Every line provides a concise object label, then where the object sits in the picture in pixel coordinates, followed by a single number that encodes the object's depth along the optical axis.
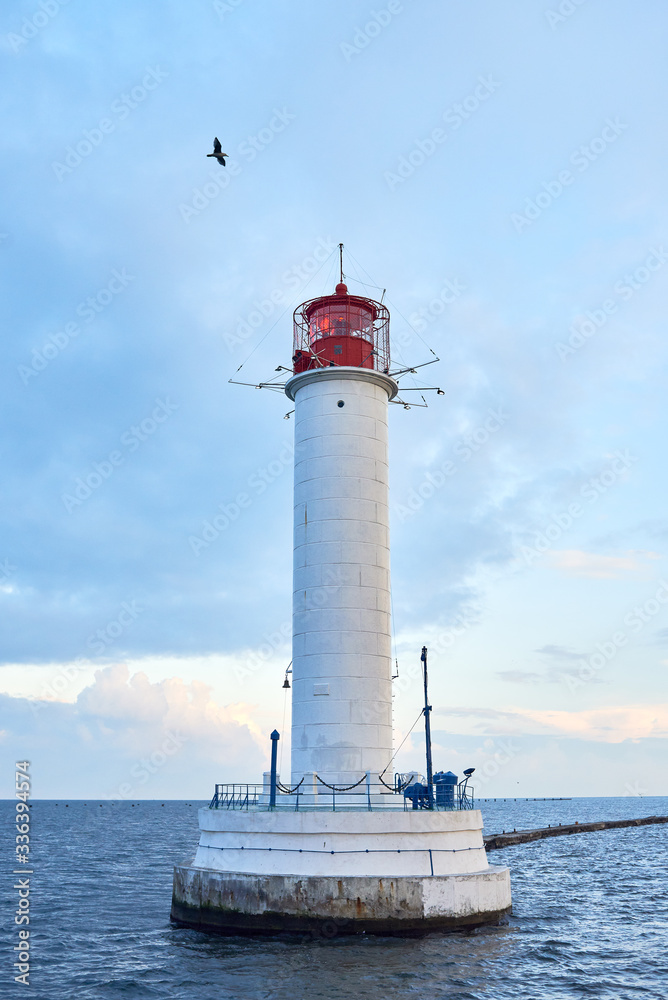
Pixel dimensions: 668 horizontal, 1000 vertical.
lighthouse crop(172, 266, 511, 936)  21.17
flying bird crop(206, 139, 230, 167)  21.47
